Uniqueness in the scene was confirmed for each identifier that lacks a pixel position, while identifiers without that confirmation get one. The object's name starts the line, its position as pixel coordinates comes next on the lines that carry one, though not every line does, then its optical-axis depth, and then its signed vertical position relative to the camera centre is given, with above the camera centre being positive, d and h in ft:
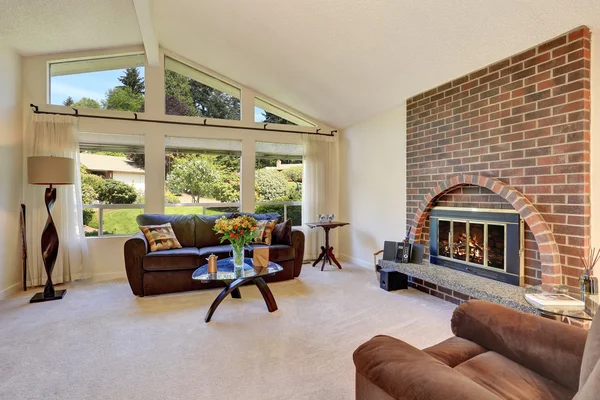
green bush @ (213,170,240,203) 15.49 +0.56
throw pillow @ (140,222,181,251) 11.54 -1.51
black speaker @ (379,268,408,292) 11.35 -3.13
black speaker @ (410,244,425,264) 11.15 -2.06
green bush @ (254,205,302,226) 16.78 -0.75
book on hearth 6.12 -2.18
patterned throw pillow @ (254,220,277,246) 13.33 -1.46
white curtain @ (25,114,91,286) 12.19 -0.49
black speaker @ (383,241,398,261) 11.69 -2.07
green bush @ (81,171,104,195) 13.29 +0.80
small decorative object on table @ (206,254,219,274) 9.16 -2.04
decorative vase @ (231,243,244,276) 9.57 -1.89
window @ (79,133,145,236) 13.35 +0.78
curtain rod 12.38 +3.68
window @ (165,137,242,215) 14.66 +1.18
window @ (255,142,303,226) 16.47 +1.10
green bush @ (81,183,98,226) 13.30 +0.04
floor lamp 10.35 +0.59
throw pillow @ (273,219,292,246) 13.12 -1.54
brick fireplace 7.22 +1.50
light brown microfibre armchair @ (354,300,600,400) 2.88 -1.95
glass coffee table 8.78 -2.30
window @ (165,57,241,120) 14.65 +5.32
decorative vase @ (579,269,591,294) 6.61 -1.90
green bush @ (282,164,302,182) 17.16 +1.47
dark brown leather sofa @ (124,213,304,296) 10.62 -2.17
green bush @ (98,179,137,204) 13.58 +0.27
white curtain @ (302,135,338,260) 16.56 +0.81
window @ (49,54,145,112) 13.12 +5.25
